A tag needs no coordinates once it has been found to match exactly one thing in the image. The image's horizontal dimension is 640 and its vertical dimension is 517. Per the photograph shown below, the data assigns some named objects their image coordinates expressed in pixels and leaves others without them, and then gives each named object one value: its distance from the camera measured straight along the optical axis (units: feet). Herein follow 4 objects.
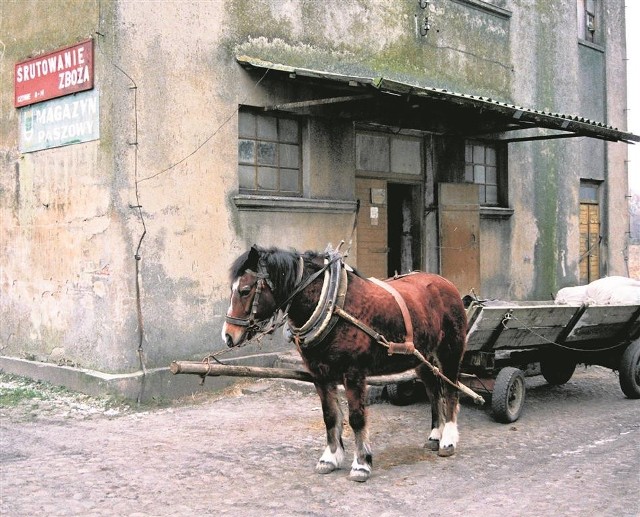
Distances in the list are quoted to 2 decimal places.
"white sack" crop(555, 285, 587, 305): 30.55
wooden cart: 24.09
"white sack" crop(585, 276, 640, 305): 29.94
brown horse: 17.66
